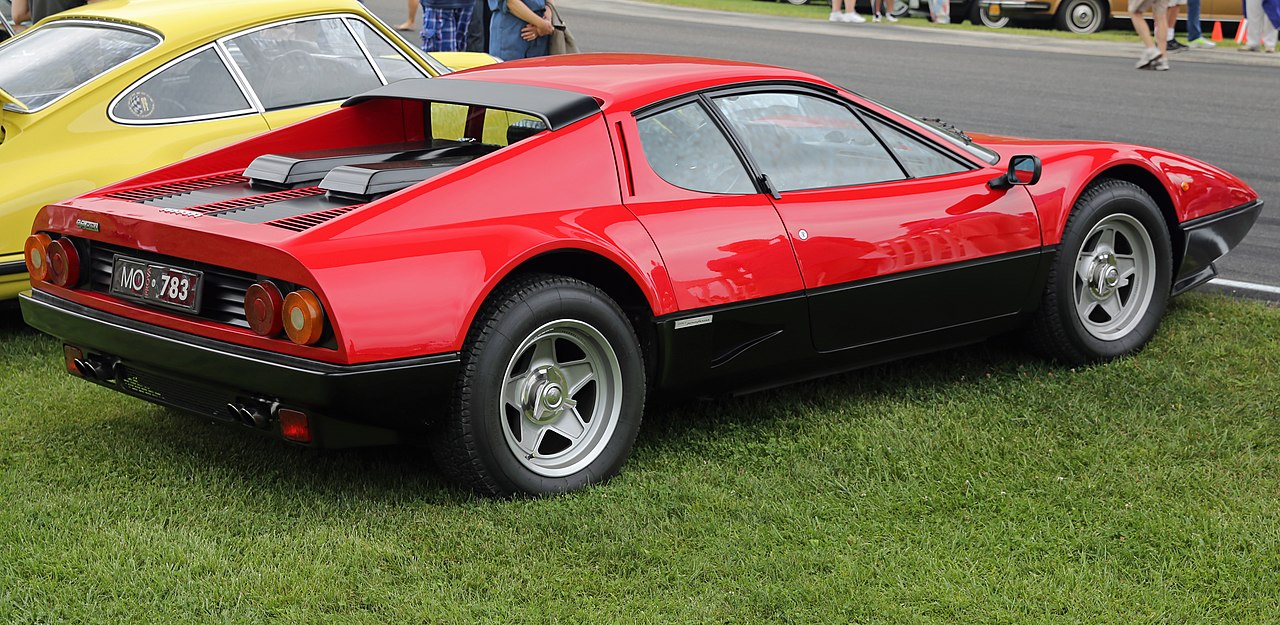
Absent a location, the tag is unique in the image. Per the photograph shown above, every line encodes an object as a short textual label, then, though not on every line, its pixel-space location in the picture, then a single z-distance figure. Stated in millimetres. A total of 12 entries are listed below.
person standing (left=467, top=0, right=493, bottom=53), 10375
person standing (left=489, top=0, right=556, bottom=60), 8883
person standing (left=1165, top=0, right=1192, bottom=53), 16472
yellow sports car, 5719
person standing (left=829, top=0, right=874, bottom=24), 20750
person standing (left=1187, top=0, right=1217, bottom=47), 17266
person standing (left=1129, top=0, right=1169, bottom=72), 15266
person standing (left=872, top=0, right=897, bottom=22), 20859
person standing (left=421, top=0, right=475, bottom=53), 10055
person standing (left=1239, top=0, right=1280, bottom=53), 16688
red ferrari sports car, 3826
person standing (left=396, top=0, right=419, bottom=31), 17281
